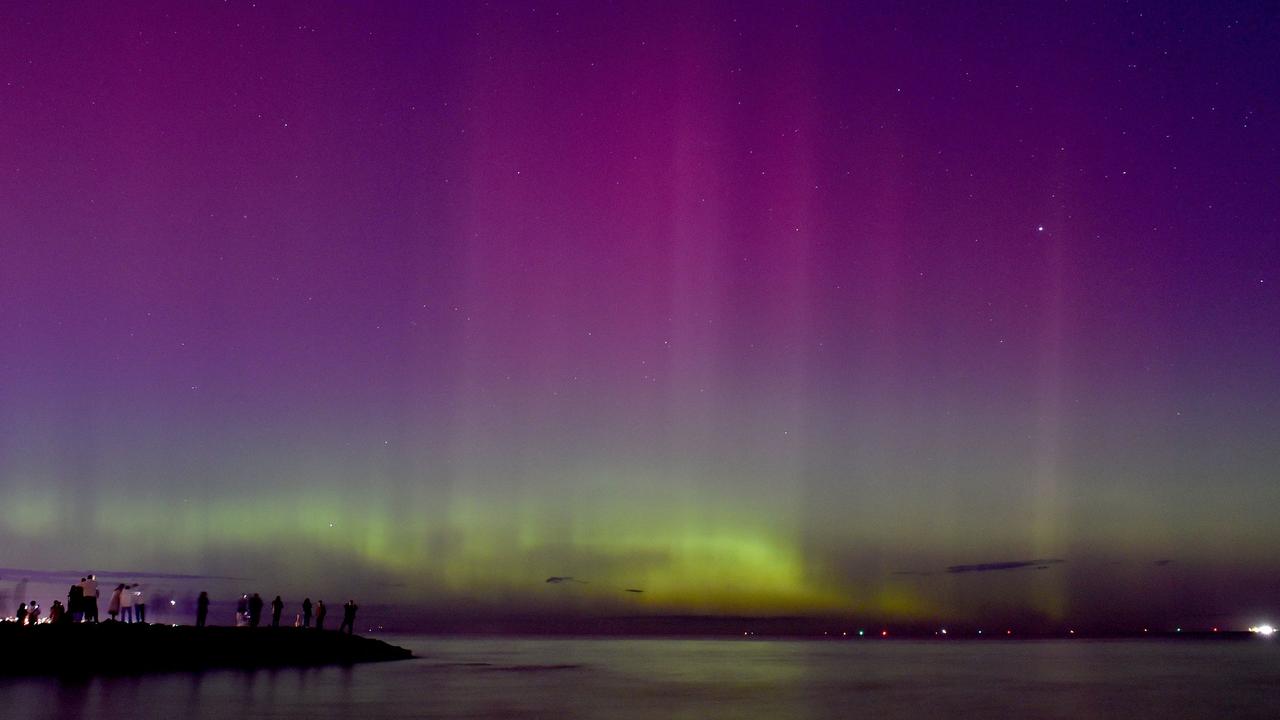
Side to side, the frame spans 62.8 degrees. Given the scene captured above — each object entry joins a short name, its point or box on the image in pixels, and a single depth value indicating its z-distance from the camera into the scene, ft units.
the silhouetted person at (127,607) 167.50
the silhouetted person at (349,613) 218.79
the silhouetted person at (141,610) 174.71
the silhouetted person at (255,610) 197.32
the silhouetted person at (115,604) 164.86
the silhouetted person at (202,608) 180.96
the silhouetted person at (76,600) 149.89
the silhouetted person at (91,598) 149.79
